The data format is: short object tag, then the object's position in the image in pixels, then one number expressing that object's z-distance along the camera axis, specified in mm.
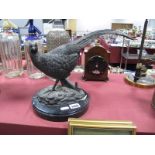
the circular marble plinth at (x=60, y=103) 543
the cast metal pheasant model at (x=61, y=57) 528
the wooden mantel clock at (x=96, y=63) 739
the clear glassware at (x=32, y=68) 796
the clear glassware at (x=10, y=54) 811
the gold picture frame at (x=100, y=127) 487
